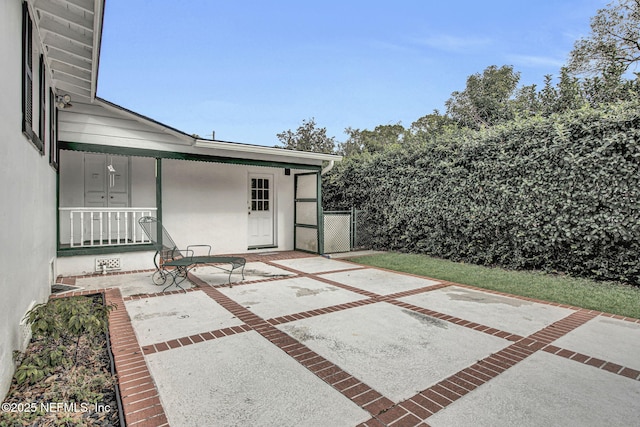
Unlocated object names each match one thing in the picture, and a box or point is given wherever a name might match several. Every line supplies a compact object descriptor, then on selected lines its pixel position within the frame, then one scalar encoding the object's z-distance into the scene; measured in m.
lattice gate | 9.76
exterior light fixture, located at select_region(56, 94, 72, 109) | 5.86
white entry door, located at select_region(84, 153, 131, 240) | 7.42
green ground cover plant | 2.17
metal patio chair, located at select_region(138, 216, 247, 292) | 5.58
